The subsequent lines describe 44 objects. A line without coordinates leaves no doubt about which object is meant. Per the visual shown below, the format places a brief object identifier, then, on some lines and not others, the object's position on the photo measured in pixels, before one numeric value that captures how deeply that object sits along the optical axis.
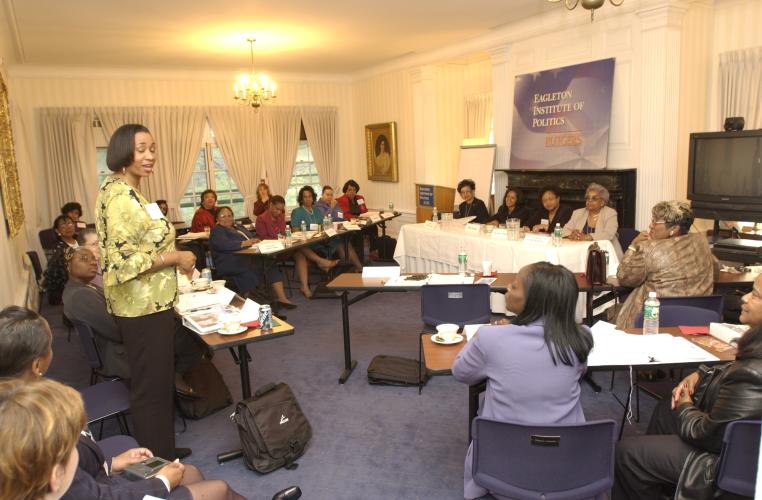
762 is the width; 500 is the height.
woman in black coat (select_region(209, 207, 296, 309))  6.46
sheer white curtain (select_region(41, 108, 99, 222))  8.80
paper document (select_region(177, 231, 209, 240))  7.57
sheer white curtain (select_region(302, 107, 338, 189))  10.92
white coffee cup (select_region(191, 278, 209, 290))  4.27
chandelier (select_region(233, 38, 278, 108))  7.74
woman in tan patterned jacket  3.68
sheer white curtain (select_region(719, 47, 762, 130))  5.82
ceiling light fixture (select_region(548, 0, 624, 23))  4.52
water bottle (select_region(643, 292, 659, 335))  2.91
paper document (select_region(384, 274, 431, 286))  4.28
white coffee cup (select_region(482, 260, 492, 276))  4.39
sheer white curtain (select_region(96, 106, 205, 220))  9.48
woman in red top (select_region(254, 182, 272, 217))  9.30
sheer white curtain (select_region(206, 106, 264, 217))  10.10
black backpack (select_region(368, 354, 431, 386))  4.23
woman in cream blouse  5.57
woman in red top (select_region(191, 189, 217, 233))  8.24
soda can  3.22
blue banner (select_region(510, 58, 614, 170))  6.64
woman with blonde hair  1.21
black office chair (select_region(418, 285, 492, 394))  3.87
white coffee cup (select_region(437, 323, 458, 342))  2.95
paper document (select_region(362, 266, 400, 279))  4.56
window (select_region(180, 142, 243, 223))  10.13
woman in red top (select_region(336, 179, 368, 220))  9.15
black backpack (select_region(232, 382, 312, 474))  3.18
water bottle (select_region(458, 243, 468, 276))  4.49
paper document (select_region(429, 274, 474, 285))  4.27
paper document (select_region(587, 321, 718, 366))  2.58
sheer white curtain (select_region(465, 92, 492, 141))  9.27
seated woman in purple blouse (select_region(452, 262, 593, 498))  2.08
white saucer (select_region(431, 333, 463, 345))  2.90
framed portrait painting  10.28
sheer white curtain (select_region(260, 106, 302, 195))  10.53
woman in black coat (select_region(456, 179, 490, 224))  7.50
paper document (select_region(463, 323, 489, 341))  3.00
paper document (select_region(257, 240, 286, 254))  6.21
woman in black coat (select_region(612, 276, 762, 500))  1.93
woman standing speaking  2.59
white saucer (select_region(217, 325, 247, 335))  3.16
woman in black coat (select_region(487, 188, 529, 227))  7.18
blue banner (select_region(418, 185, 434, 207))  9.41
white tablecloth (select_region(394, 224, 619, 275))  5.16
